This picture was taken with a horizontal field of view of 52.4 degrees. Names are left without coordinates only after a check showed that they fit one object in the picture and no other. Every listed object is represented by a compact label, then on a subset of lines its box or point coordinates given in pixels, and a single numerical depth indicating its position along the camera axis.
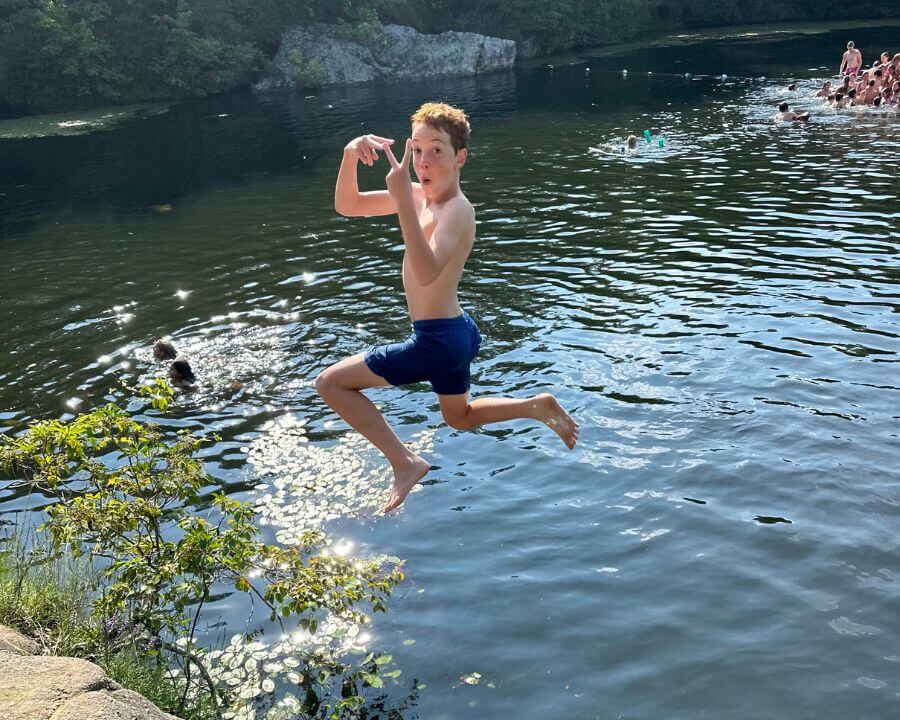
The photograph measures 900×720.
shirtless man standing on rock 32.06
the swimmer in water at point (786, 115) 27.62
